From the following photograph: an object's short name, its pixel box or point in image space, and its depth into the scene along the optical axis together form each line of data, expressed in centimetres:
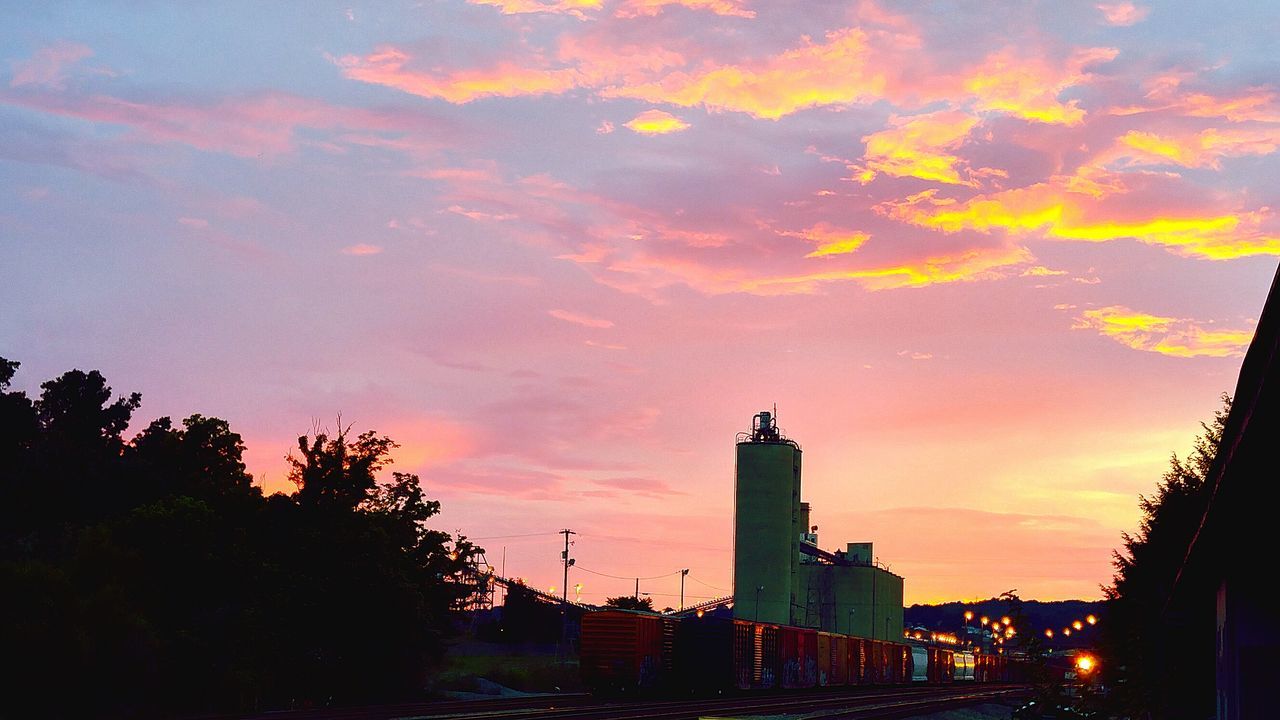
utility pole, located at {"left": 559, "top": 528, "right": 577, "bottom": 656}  12544
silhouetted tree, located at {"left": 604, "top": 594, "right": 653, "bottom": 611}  17580
